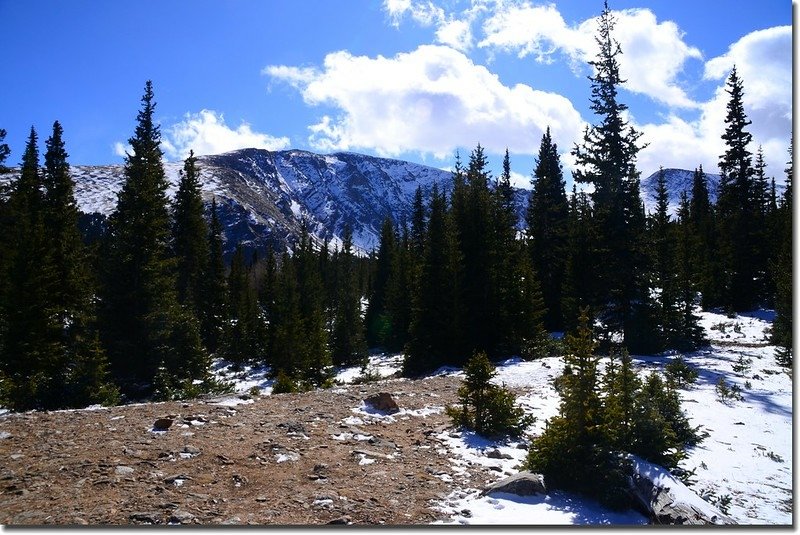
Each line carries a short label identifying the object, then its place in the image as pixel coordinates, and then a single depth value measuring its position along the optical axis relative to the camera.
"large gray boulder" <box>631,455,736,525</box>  5.61
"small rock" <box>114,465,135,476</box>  6.54
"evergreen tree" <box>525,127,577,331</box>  32.97
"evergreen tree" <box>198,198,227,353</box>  35.34
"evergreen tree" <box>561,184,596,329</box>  22.26
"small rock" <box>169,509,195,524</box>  5.46
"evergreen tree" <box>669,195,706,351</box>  20.70
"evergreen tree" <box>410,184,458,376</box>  22.88
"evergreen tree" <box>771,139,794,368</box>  14.02
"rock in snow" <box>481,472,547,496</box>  6.52
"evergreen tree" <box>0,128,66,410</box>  17.31
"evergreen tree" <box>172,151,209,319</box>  32.22
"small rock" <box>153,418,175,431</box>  8.81
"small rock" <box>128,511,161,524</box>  5.41
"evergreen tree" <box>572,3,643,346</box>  19.91
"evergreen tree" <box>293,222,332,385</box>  25.56
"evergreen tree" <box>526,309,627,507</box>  6.65
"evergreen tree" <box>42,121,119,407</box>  14.20
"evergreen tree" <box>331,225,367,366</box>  38.00
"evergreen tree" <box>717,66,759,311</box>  26.50
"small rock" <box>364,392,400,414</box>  11.73
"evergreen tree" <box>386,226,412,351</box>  37.34
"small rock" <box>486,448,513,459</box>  8.38
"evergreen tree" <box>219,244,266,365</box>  36.06
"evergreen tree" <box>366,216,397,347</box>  49.21
